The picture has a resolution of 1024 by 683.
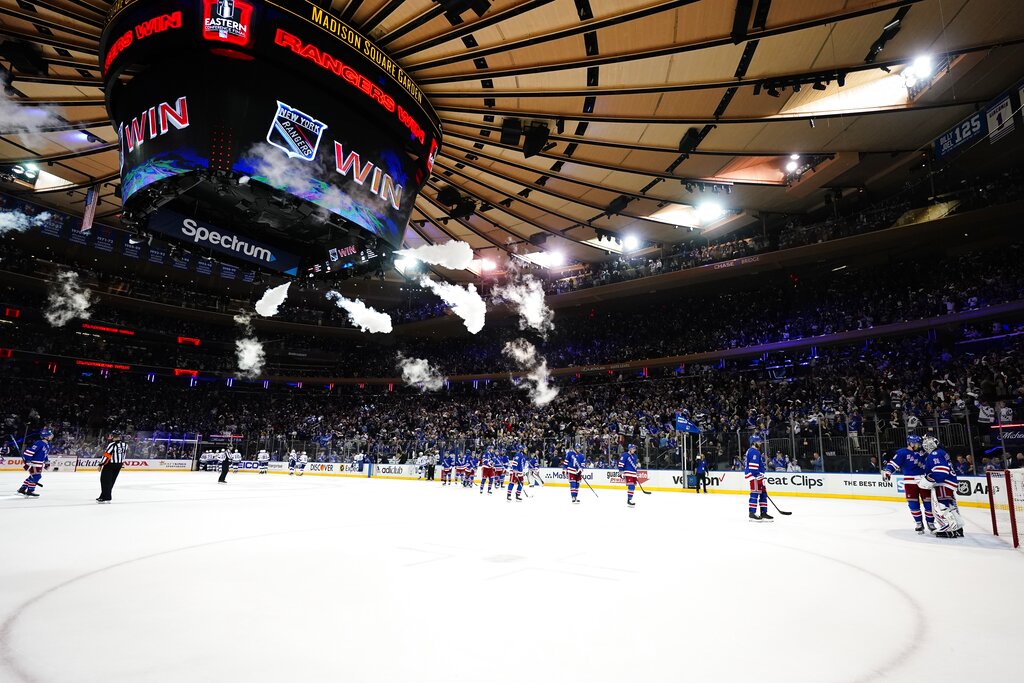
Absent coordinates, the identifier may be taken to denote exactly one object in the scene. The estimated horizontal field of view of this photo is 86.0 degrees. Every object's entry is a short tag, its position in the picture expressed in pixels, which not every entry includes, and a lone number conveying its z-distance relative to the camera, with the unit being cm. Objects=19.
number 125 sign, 1755
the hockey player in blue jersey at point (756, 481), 1233
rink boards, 1777
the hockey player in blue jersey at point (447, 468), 2772
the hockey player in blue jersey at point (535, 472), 2709
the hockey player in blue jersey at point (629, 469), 1558
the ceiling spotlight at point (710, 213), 2453
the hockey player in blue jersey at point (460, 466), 2683
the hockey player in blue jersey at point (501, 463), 2309
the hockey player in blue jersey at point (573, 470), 1683
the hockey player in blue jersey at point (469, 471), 2650
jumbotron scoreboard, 1012
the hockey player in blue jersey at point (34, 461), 1402
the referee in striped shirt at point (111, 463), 1299
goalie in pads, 964
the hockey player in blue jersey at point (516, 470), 1842
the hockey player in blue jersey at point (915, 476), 1020
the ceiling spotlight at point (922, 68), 1458
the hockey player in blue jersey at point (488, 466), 2231
